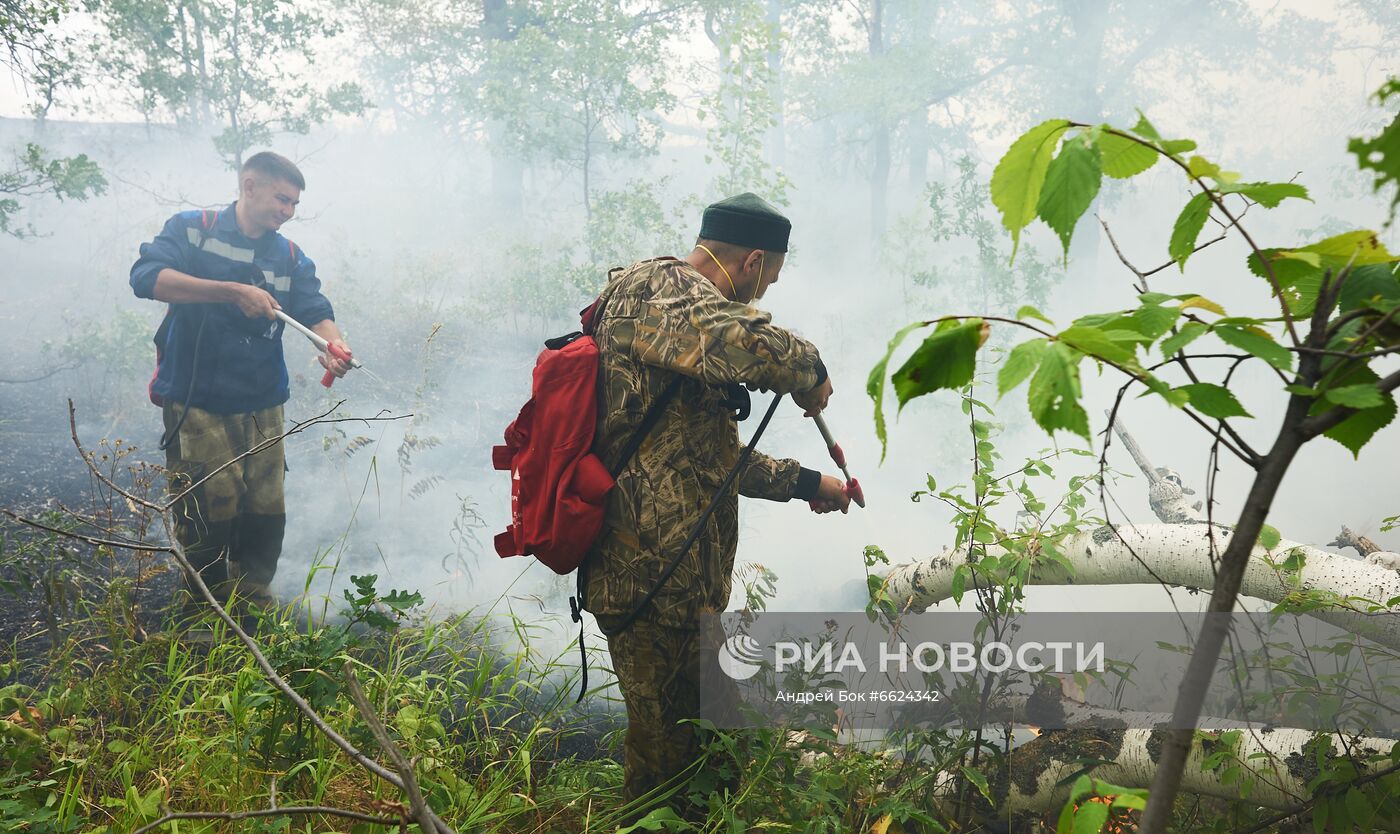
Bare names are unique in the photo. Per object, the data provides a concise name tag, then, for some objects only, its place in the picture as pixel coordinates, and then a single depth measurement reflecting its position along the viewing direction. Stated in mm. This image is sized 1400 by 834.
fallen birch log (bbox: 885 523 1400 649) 2096
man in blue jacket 3826
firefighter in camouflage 2018
